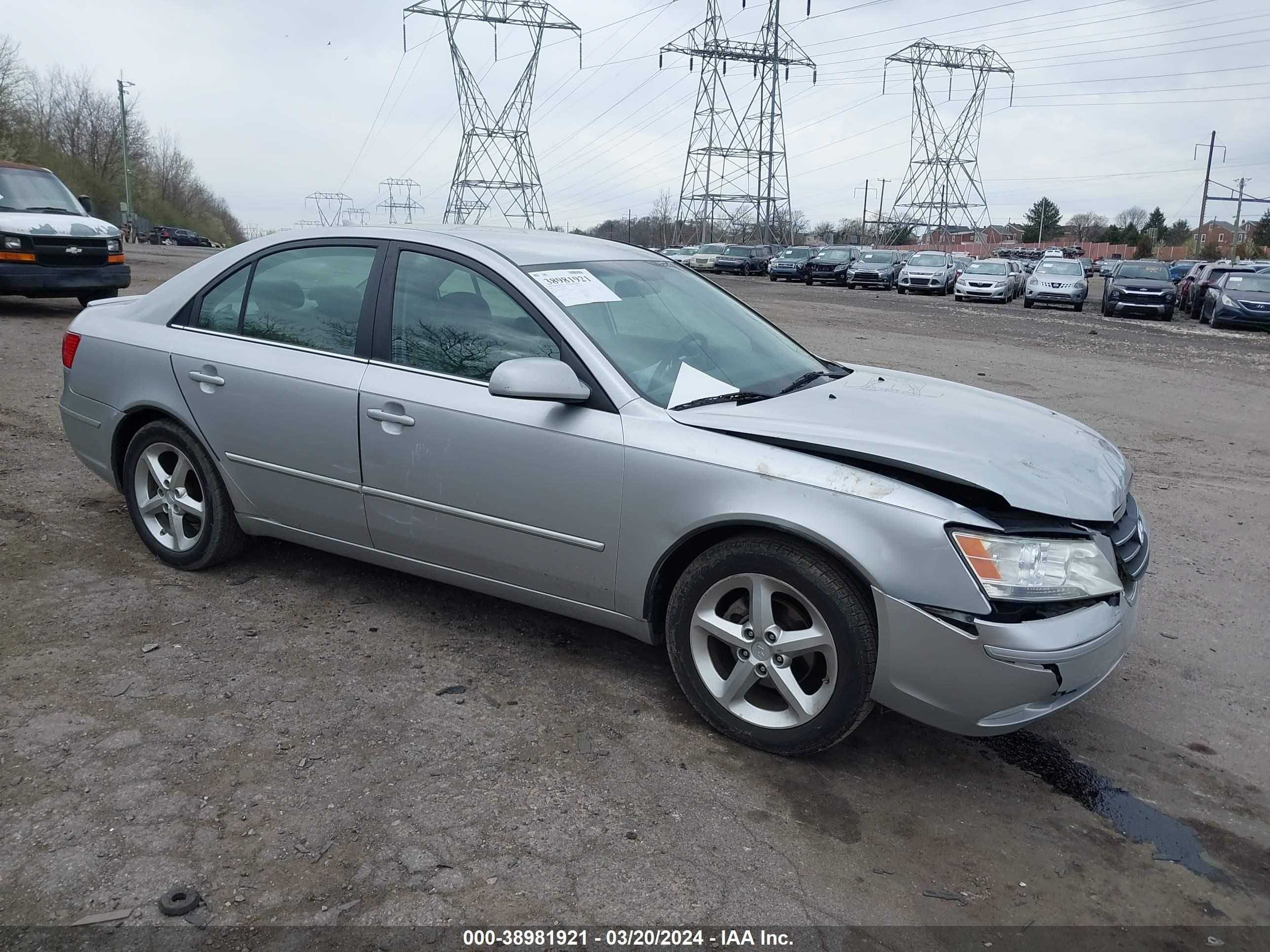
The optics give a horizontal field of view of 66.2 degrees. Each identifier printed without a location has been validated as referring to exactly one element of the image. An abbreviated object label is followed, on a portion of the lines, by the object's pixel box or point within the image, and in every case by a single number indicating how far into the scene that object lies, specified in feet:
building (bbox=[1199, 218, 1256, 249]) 328.17
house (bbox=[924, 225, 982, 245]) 223.92
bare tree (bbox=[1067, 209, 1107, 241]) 380.58
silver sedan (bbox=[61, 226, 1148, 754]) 9.51
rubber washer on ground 7.82
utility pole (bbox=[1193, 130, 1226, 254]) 236.84
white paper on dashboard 11.35
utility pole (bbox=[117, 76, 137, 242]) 210.18
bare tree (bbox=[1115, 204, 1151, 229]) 373.61
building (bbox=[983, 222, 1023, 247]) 304.91
